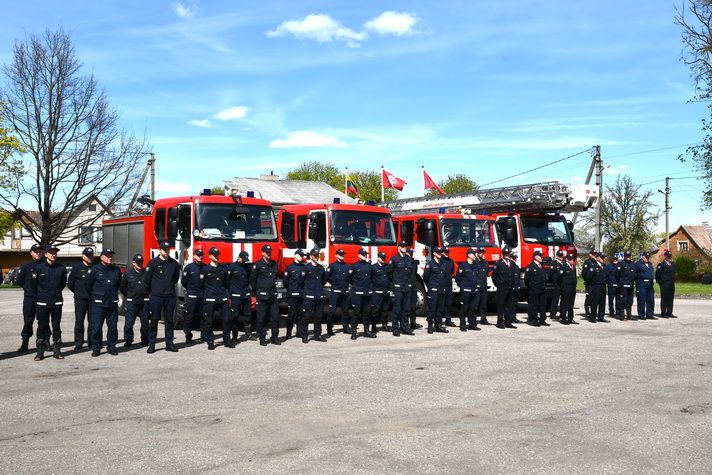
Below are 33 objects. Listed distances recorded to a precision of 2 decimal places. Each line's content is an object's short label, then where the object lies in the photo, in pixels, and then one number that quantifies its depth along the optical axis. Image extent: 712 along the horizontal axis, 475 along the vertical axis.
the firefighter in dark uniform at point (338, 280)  13.15
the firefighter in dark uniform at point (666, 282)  17.19
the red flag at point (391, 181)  27.73
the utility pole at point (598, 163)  33.31
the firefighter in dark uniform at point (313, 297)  12.39
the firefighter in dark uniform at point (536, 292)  15.41
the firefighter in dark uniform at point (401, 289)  13.44
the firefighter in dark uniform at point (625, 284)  16.47
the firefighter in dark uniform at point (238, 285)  12.02
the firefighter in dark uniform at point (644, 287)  16.84
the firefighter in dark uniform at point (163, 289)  11.15
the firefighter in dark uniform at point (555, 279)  15.95
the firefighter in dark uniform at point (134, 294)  11.35
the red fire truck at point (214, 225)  13.42
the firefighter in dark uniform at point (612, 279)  16.56
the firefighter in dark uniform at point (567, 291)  15.78
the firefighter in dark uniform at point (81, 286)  11.05
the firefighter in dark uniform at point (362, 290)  13.17
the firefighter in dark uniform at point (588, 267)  16.36
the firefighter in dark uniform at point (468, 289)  14.46
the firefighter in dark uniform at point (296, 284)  12.40
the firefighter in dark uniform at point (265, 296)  11.99
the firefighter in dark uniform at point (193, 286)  11.72
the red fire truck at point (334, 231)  14.71
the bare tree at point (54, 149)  29.30
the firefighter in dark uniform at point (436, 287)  13.85
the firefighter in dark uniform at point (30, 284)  10.54
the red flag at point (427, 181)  27.64
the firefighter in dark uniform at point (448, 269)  14.23
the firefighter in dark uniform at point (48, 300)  10.52
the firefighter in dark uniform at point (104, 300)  10.85
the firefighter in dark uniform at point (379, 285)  13.40
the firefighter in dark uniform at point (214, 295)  11.62
